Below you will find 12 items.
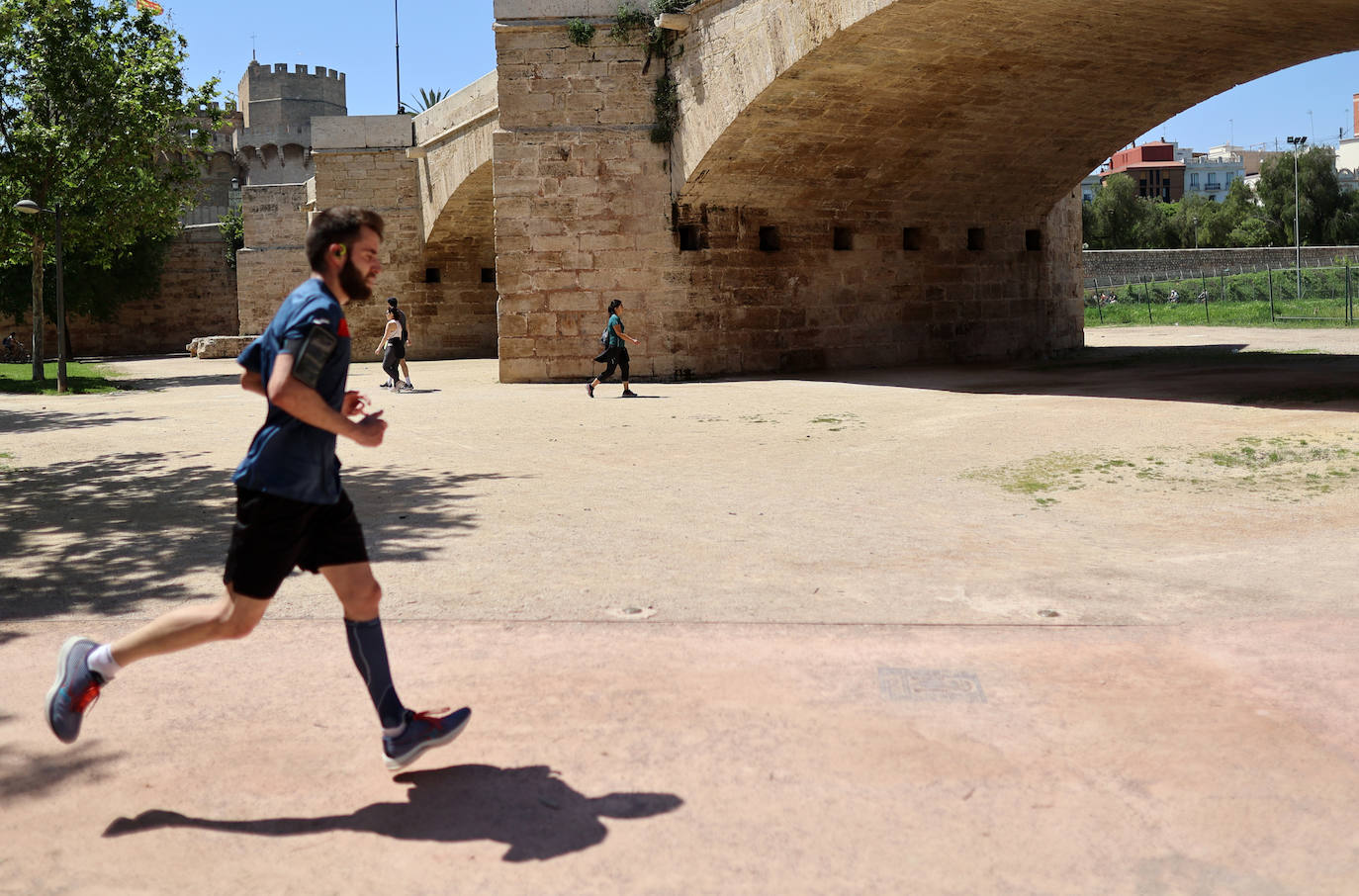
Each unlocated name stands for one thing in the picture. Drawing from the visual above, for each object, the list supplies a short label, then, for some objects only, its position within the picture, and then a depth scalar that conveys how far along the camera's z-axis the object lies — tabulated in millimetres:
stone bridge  14336
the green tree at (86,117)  21141
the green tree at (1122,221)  77188
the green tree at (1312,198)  73062
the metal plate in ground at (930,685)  3957
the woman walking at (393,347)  18203
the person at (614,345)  15477
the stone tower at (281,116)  57938
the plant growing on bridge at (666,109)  17312
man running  3260
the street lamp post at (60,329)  19531
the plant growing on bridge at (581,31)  17500
